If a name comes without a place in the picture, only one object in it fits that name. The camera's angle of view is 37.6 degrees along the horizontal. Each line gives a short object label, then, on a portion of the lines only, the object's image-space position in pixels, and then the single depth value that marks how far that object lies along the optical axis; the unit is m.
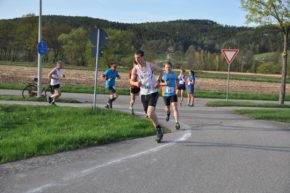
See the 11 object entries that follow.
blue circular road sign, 18.52
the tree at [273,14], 21.16
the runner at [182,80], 21.34
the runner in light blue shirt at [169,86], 12.44
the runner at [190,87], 21.08
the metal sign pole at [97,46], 13.41
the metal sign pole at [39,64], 19.11
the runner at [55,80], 16.69
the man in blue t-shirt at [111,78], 17.05
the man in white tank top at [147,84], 9.21
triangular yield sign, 21.93
